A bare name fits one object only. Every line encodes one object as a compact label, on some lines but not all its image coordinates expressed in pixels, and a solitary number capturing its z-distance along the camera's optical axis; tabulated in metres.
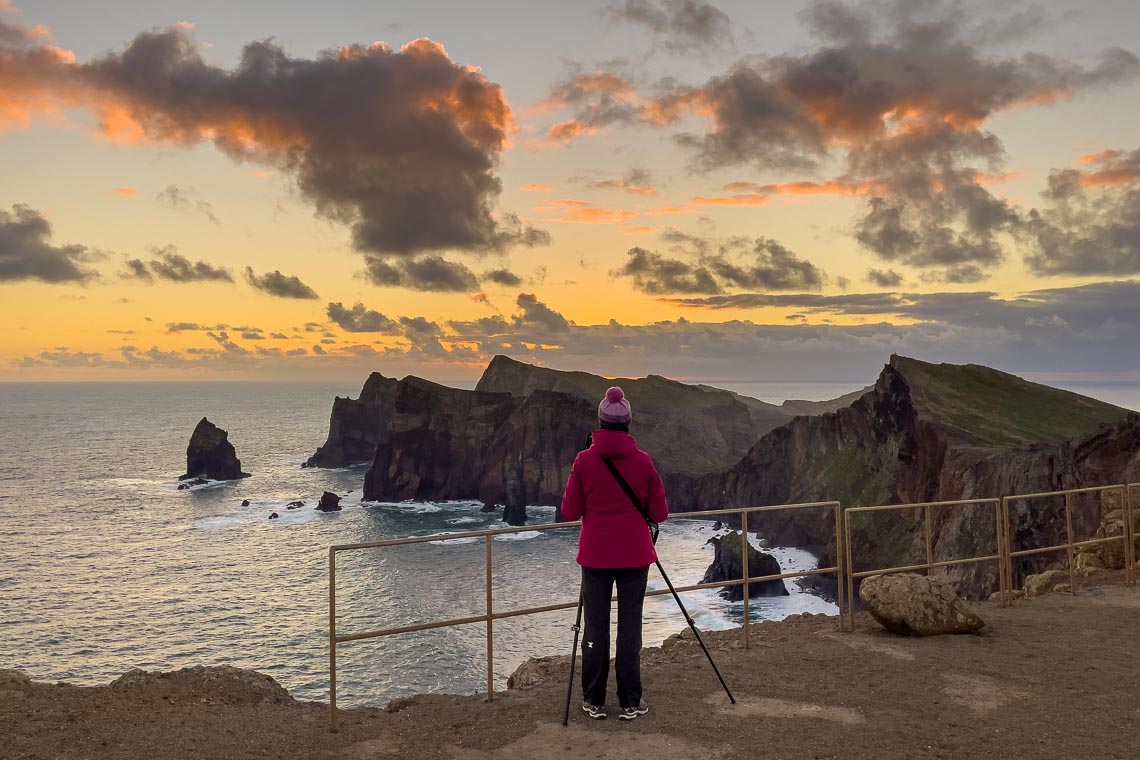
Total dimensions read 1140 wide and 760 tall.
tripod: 6.45
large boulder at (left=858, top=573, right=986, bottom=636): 9.32
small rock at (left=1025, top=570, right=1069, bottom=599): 13.91
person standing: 6.41
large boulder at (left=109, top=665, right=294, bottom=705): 9.04
